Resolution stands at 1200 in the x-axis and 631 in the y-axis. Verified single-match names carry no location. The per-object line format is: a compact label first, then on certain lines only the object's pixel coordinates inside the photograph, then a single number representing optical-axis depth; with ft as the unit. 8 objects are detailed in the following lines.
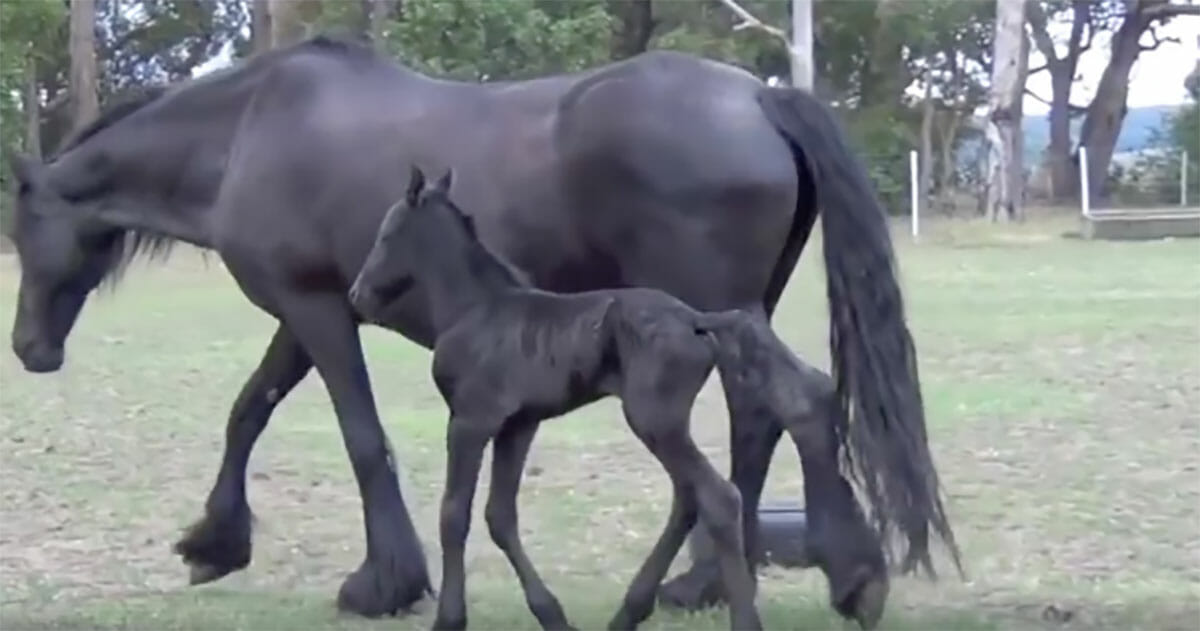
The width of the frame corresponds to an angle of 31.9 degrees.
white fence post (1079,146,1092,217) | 119.85
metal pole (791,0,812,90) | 108.27
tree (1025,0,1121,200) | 179.11
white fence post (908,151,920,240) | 116.26
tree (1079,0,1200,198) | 166.40
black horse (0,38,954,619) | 21.07
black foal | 18.58
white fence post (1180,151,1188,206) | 143.43
